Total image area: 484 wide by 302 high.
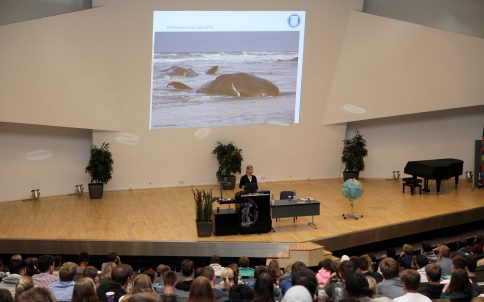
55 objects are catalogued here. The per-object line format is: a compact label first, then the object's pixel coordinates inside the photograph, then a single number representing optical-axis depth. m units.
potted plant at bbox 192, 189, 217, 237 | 11.04
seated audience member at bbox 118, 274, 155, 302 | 5.27
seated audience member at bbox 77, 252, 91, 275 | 8.19
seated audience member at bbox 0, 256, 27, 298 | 6.62
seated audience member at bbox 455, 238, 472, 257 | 8.72
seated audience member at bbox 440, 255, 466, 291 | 6.21
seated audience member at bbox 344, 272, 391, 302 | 4.78
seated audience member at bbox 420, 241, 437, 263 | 8.51
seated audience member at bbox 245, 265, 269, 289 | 6.48
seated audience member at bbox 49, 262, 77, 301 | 5.73
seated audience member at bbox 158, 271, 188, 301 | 5.84
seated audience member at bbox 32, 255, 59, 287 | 6.76
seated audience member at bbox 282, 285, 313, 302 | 4.73
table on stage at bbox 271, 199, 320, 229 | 11.45
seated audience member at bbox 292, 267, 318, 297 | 5.11
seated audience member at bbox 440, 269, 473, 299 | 5.22
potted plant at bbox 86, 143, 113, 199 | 14.31
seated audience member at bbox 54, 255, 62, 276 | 8.24
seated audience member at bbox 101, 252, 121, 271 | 8.29
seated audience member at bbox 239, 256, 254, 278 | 7.59
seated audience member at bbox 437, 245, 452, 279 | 7.39
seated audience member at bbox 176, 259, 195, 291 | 6.53
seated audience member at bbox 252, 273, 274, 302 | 4.76
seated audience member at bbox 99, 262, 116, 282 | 6.32
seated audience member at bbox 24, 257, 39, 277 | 7.31
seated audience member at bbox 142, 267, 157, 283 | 7.95
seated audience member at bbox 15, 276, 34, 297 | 5.26
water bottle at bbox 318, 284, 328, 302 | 5.36
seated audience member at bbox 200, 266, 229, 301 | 5.75
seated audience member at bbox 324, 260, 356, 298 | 5.53
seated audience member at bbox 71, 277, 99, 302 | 4.28
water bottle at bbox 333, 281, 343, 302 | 5.37
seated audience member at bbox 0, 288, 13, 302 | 3.80
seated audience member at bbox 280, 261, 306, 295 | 5.93
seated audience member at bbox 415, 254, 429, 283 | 7.14
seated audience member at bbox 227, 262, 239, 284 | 6.75
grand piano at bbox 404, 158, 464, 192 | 14.20
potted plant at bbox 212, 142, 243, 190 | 15.40
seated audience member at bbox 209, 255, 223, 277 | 7.58
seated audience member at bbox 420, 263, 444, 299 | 5.76
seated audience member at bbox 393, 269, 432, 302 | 5.02
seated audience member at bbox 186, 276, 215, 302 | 4.31
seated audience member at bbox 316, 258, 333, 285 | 7.06
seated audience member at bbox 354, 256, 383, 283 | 6.67
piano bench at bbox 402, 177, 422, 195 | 14.56
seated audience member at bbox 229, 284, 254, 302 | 4.80
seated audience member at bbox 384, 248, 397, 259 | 8.16
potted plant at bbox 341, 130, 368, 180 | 16.06
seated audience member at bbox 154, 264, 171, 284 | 7.27
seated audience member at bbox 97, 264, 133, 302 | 5.51
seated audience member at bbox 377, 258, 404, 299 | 5.90
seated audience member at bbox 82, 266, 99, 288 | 6.66
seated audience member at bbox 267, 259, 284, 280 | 7.06
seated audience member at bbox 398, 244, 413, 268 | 7.50
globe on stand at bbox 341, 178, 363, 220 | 12.20
